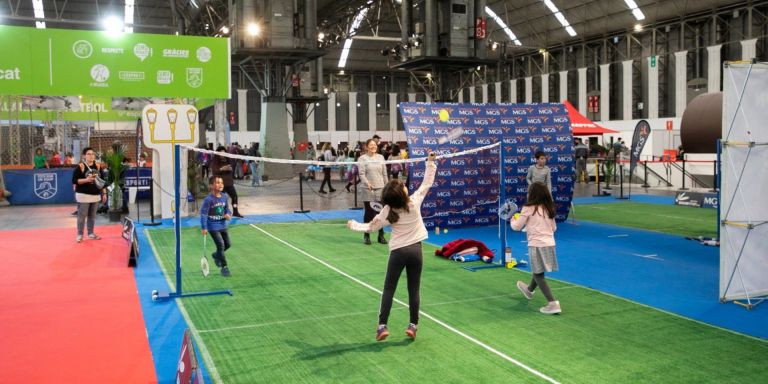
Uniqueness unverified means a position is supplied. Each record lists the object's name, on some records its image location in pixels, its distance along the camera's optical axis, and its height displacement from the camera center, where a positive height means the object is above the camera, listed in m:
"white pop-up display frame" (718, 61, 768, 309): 8.15 -0.28
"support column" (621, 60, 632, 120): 38.94 +4.47
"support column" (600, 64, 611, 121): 40.44 +4.57
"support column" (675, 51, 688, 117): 35.16 +4.34
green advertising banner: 16.64 +2.82
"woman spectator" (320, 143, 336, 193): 32.81 +0.85
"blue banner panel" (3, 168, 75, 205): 21.22 -0.39
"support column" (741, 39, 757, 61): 31.28 +5.54
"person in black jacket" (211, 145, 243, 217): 15.61 -0.06
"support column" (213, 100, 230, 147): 32.10 +2.96
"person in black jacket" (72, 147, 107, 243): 12.89 -0.26
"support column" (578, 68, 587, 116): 42.16 +4.86
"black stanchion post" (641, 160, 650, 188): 26.53 -0.29
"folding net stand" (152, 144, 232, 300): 8.25 -1.15
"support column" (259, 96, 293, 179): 30.83 +1.93
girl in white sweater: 6.37 -0.69
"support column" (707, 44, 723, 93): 33.12 +4.92
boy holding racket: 9.57 -0.67
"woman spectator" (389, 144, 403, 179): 15.52 +0.32
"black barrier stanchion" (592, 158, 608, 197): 23.26 -0.95
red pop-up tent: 23.52 +1.42
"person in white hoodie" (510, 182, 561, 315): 7.59 -0.75
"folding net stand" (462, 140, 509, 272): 10.47 -1.03
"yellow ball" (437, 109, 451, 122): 14.71 +1.19
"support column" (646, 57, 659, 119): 37.16 +4.26
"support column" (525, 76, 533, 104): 46.81 +5.58
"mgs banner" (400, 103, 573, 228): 14.54 +0.37
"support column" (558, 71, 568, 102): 43.91 +5.43
